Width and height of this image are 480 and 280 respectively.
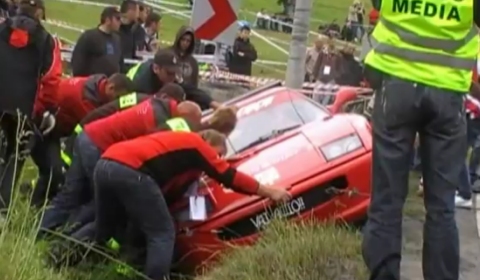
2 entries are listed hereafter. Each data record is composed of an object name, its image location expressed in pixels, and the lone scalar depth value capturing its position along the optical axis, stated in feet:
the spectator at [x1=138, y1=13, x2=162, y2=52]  55.61
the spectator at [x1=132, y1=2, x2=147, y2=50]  51.02
